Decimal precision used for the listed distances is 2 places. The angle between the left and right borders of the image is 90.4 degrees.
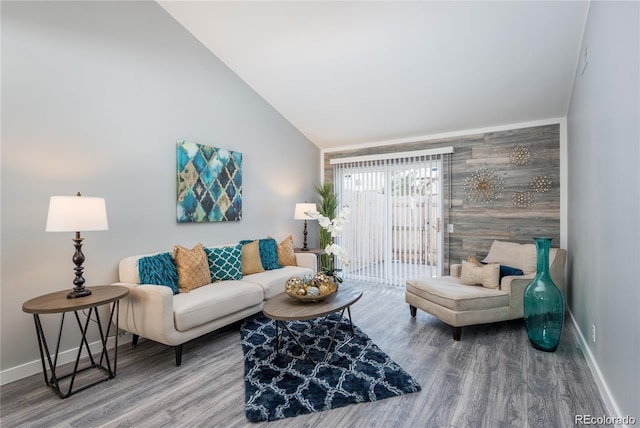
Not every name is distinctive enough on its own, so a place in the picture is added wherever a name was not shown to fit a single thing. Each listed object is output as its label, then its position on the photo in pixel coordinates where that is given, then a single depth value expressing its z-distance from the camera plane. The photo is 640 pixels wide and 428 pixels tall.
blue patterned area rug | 2.07
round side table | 2.14
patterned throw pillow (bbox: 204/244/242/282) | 3.59
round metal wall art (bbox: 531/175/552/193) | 4.04
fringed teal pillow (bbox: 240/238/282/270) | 4.22
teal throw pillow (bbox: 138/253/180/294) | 2.91
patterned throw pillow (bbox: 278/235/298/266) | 4.45
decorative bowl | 2.73
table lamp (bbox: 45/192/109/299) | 2.24
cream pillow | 3.31
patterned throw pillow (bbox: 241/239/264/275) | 3.95
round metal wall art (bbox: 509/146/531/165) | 4.14
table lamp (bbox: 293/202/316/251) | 4.98
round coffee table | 2.49
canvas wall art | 3.63
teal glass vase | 2.75
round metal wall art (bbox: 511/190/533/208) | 4.13
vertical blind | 4.85
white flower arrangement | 2.94
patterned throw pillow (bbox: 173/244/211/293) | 3.19
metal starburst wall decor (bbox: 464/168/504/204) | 4.35
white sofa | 2.59
